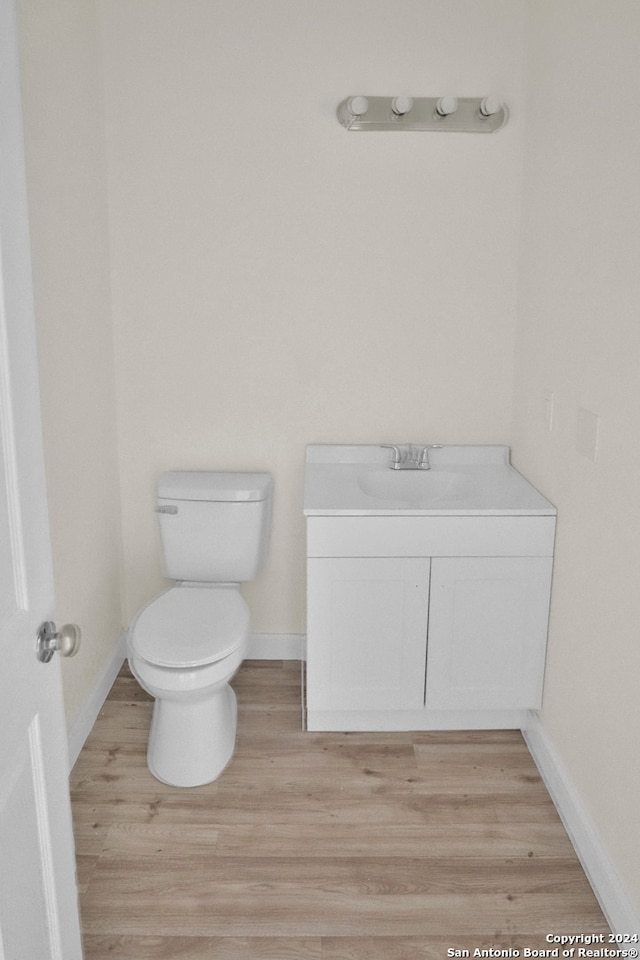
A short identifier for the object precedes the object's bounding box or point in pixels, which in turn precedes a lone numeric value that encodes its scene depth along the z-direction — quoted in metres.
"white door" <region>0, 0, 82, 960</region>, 1.10
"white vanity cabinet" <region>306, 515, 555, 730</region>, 2.40
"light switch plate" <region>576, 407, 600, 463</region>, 2.02
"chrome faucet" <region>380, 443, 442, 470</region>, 2.82
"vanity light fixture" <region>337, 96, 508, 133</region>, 2.58
